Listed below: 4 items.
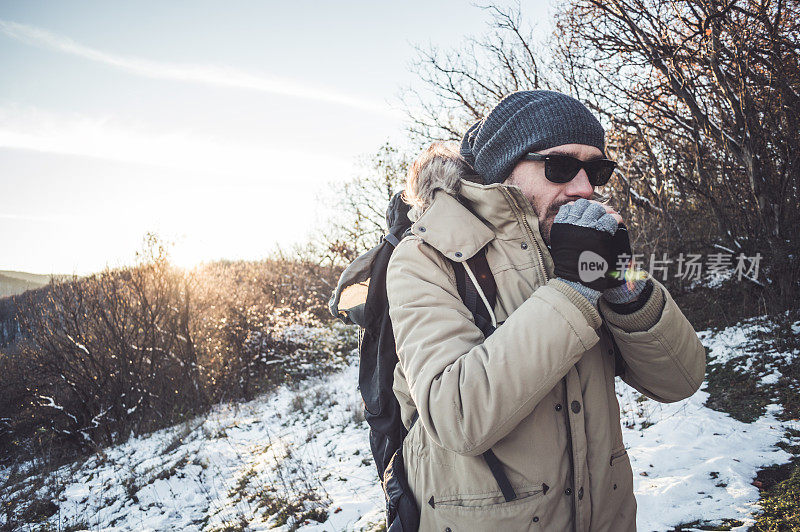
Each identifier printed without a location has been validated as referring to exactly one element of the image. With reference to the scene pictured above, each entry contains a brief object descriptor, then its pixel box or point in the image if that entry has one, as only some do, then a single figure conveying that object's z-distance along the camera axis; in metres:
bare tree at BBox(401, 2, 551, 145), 9.98
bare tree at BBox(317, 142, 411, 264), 16.44
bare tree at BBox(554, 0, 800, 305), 5.23
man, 1.02
